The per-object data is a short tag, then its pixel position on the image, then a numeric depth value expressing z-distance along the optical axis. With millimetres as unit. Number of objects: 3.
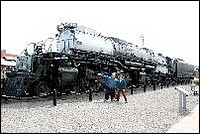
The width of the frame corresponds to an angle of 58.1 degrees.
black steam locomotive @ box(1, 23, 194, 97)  7922
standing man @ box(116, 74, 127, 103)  8417
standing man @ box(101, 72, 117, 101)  8384
